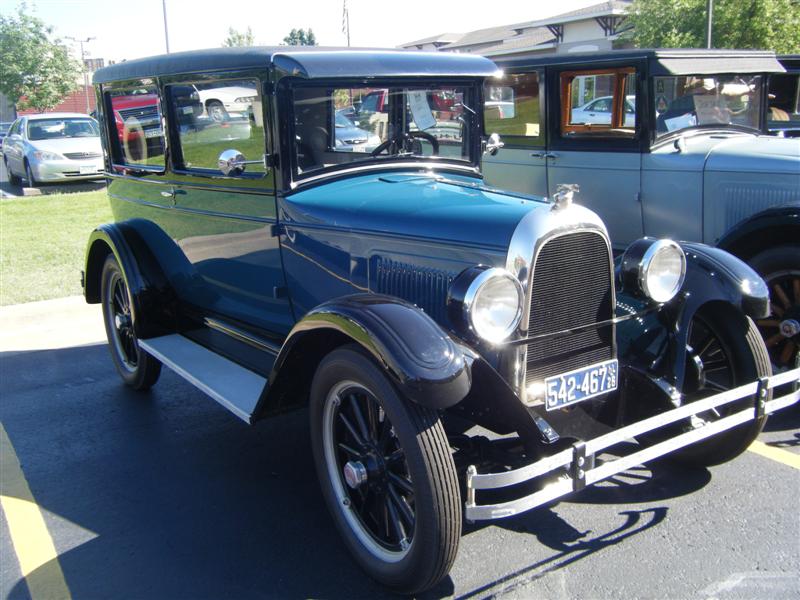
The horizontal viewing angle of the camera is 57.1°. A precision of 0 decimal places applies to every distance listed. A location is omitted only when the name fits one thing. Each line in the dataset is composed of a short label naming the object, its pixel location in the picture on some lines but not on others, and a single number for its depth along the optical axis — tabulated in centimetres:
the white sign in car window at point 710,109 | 552
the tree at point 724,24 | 1616
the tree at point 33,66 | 2658
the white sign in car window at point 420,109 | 372
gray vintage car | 439
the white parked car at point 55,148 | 1445
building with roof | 2986
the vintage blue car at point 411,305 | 250
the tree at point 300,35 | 5688
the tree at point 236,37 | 4436
